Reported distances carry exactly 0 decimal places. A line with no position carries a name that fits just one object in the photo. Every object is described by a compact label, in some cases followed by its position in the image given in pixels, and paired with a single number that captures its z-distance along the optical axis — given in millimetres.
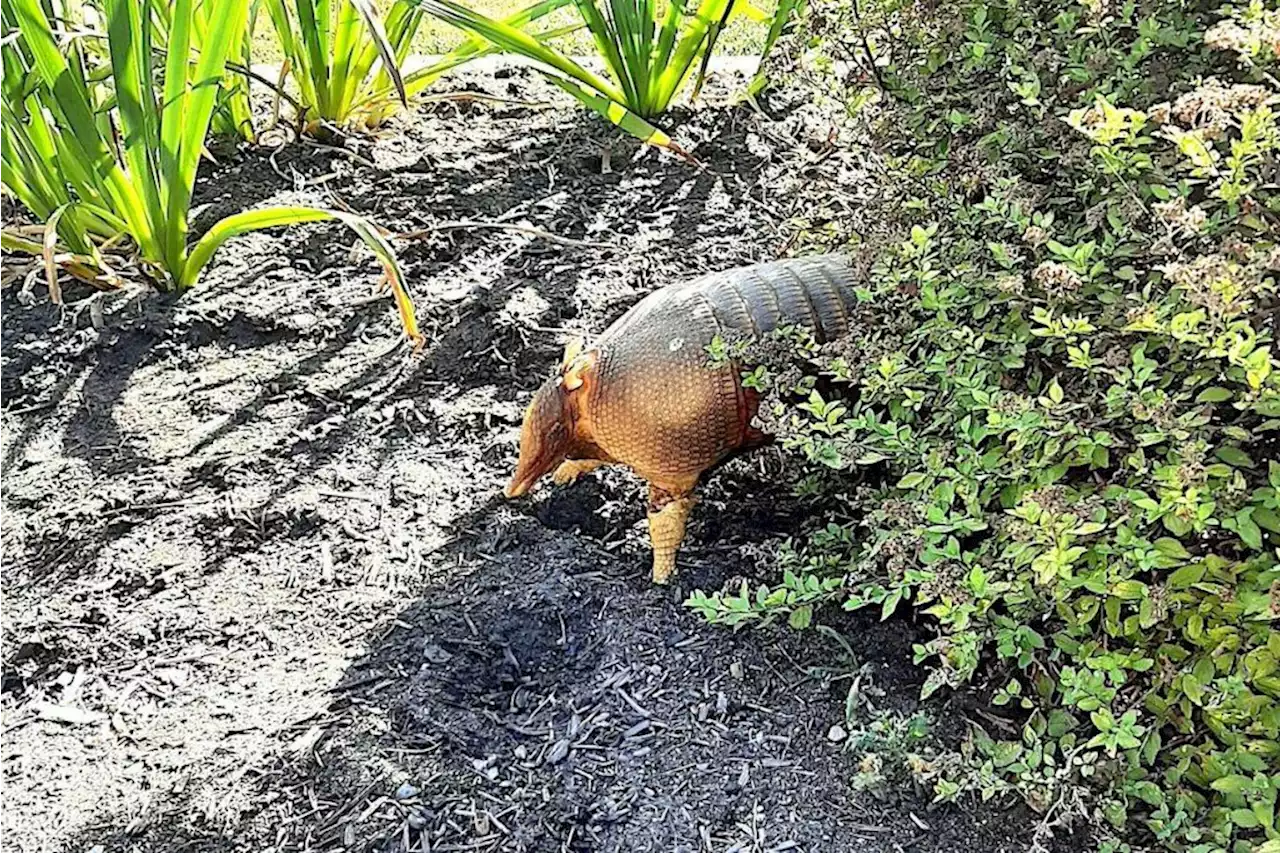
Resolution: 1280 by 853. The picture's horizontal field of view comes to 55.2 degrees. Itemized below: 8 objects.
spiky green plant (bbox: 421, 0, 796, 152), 2647
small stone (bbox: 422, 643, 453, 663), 1811
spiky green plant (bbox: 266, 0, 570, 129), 2908
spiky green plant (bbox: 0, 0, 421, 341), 2254
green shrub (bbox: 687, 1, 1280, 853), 1238
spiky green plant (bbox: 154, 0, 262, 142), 2670
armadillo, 1814
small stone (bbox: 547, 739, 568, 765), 1664
